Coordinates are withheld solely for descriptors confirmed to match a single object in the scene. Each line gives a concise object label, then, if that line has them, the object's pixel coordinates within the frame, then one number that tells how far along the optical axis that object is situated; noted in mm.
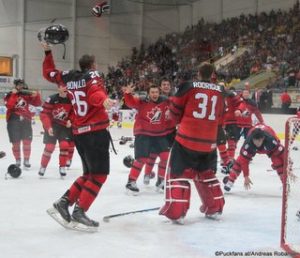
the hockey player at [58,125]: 6695
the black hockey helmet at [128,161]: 7342
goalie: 4133
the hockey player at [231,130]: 7953
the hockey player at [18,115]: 7273
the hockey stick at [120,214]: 4304
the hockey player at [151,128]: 5706
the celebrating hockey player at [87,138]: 3963
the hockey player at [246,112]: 7703
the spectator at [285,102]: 13027
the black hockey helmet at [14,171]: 6539
